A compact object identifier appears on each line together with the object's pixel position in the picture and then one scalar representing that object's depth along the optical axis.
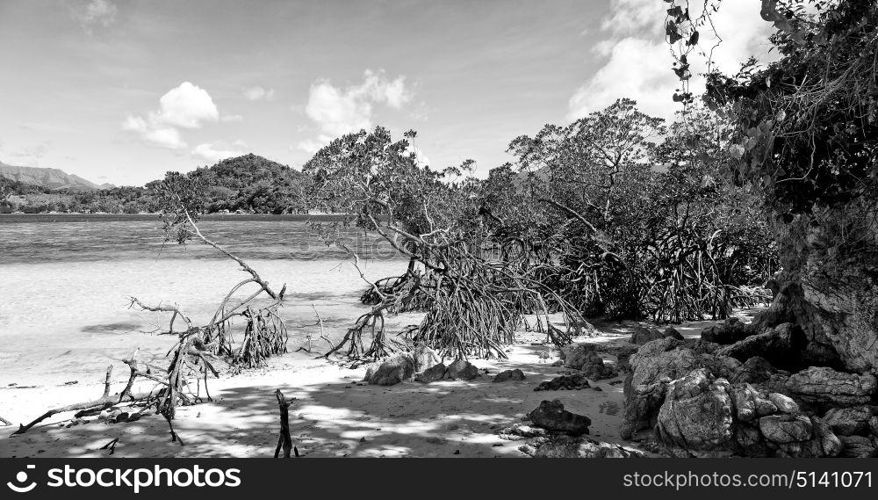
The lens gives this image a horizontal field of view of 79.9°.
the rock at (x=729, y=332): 6.21
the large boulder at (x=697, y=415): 3.64
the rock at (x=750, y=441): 3.57
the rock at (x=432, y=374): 6.41
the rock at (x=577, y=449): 3.67
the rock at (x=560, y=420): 4.40
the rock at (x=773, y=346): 5.01
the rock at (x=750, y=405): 3.64
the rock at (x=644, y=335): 8.25
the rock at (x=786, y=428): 3.48
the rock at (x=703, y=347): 5.44
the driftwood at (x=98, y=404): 5.02
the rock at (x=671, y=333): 7.76
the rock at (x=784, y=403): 3.64
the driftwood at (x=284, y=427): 3.44
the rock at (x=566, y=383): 5.81
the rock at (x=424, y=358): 6.87
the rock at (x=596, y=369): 6.32
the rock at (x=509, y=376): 6.38
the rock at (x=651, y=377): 4.35
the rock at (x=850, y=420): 3.56
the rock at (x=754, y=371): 4.38
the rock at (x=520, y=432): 4.40
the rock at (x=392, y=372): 6.33
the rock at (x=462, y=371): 6.49
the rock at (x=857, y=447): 3.41
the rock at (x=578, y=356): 6.84
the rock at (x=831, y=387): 3.86
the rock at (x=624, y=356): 6.57
